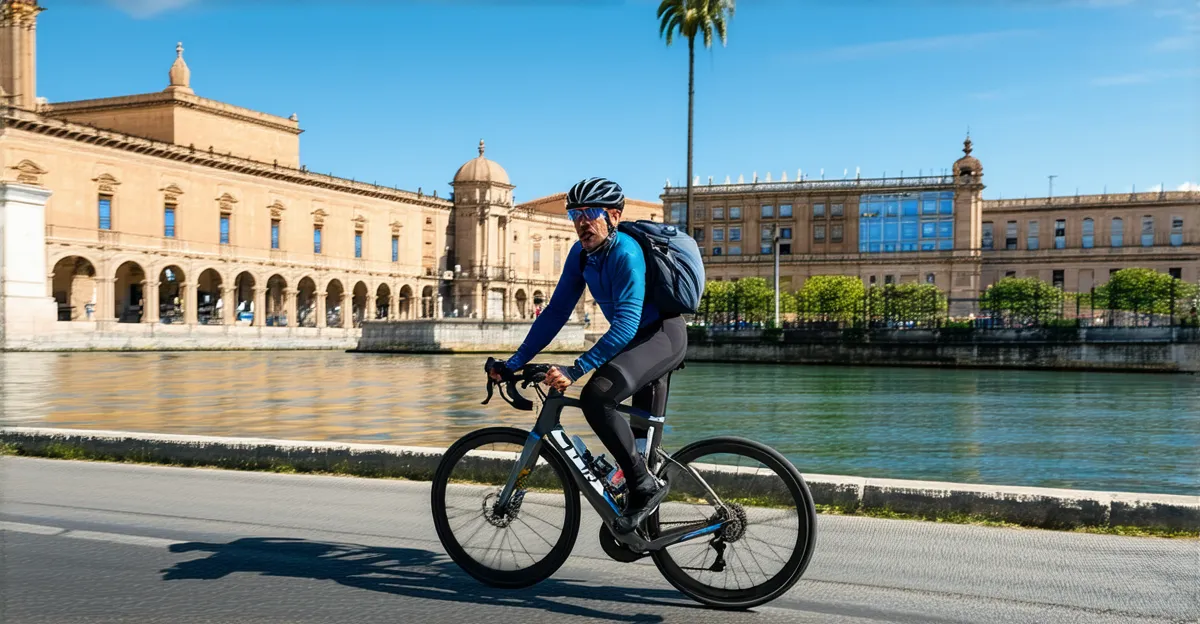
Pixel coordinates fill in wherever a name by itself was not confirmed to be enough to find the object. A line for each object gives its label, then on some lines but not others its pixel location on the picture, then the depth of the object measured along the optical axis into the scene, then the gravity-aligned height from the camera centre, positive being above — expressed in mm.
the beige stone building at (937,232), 86875 +6469
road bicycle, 4031 -803
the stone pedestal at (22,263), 28328 +1147
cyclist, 3949 -152
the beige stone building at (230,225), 48031 +4745
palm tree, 38344 +10541
